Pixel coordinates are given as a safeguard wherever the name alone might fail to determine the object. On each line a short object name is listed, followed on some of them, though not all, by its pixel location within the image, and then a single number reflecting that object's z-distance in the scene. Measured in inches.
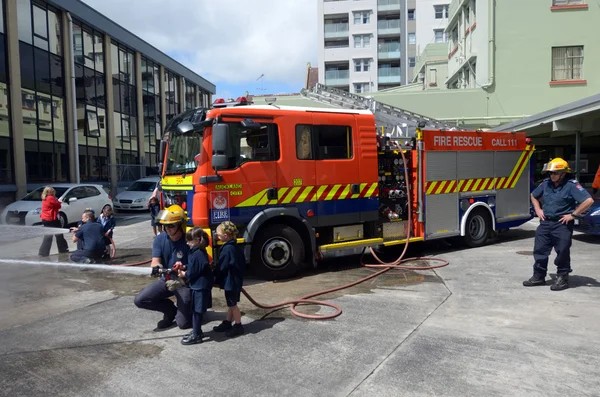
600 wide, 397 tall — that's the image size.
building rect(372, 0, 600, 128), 851.4
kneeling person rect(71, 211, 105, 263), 343.0
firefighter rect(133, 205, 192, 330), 191.3
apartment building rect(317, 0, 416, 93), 2215.8
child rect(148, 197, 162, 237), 398.5
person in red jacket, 380.8
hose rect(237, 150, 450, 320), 212.2
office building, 700.7
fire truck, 266.7
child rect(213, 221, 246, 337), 186.4
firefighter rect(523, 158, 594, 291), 246.5
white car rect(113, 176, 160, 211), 776.9
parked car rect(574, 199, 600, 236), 375.9
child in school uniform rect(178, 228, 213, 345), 181.2
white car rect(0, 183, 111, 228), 499.8
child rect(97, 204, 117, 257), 376.5
